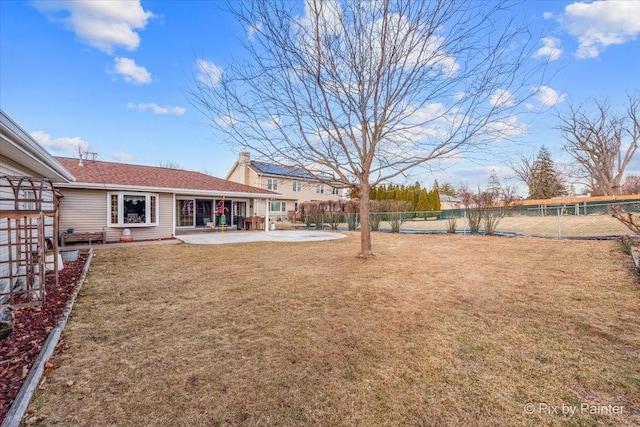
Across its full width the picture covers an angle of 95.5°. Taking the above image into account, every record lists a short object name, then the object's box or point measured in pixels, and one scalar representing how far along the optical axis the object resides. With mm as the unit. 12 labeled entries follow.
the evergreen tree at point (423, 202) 27703
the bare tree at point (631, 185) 34338
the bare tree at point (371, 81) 6246
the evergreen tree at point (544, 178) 34750
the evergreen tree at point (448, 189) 52662
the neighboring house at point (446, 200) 40503
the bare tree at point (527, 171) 35750
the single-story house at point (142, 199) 11492
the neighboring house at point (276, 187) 26969
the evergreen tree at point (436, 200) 28752
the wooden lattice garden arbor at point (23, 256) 4160
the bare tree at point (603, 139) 22547
